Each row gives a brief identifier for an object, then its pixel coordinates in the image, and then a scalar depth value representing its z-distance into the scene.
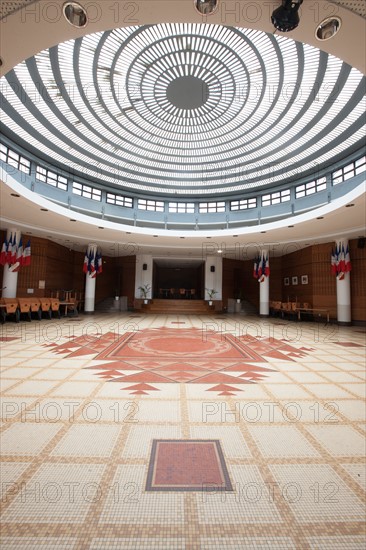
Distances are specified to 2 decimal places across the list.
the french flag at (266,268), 14.99
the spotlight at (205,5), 2.53
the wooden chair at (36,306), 11.08
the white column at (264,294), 15.40
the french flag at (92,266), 14.55
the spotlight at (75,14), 2.56
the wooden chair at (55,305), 12.14
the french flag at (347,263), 11.80
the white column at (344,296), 12.11
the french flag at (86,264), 14.44
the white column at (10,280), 11.38
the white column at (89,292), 15.02
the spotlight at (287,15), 2.40
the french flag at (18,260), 11.36
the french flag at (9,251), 11.00
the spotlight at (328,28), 2.59
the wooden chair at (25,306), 10.52
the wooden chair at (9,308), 9.91
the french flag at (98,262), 14.79
